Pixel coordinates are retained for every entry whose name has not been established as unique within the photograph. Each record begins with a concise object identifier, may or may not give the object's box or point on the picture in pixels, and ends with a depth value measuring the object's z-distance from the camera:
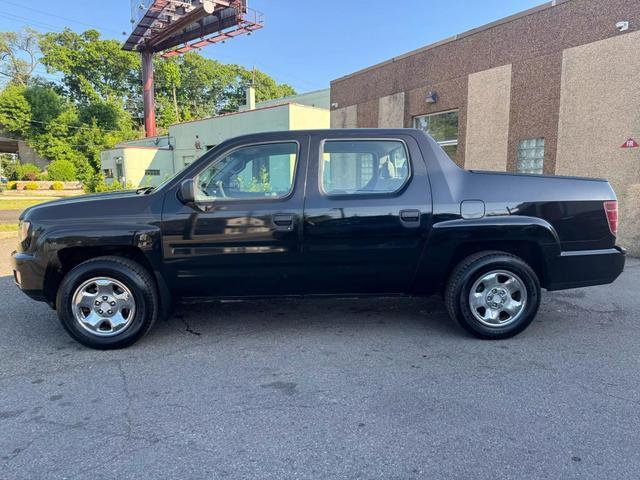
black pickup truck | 3.76
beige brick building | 8.12
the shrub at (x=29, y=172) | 42.22
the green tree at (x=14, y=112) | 43.72
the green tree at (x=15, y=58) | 56.66
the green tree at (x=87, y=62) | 55.66
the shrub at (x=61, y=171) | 42.78
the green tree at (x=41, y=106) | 44.94
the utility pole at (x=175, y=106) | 67.18
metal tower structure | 35.38
